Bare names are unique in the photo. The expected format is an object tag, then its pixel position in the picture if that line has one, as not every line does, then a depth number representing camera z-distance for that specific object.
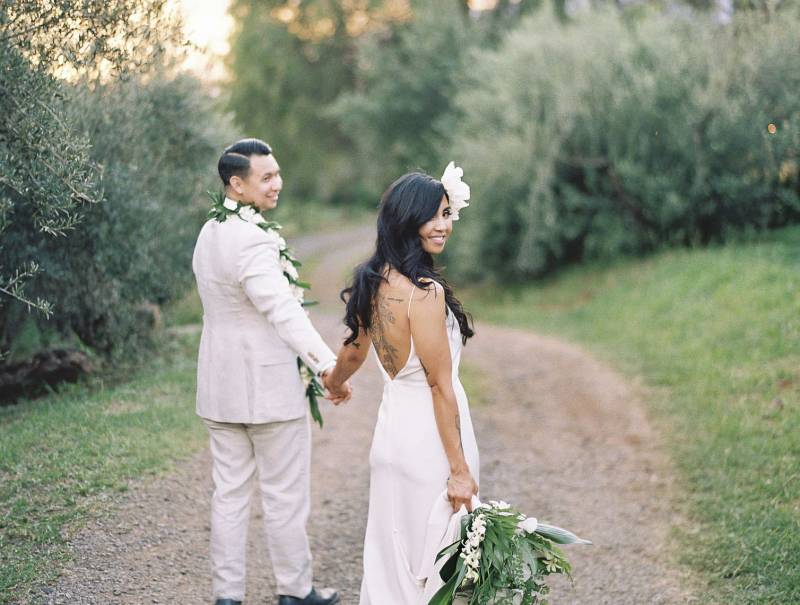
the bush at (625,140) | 13.08
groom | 4.00
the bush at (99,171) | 4.95
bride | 3.46
